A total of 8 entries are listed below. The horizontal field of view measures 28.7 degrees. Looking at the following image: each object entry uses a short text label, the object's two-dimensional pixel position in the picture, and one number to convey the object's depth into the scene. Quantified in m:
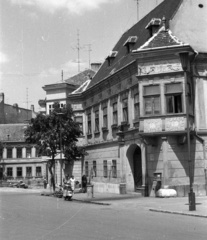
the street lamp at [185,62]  17.92
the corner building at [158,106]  24.52
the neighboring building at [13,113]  86.62
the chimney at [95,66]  50.42
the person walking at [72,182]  26.92
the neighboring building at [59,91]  42.66
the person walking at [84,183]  32.44
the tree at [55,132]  32.44
